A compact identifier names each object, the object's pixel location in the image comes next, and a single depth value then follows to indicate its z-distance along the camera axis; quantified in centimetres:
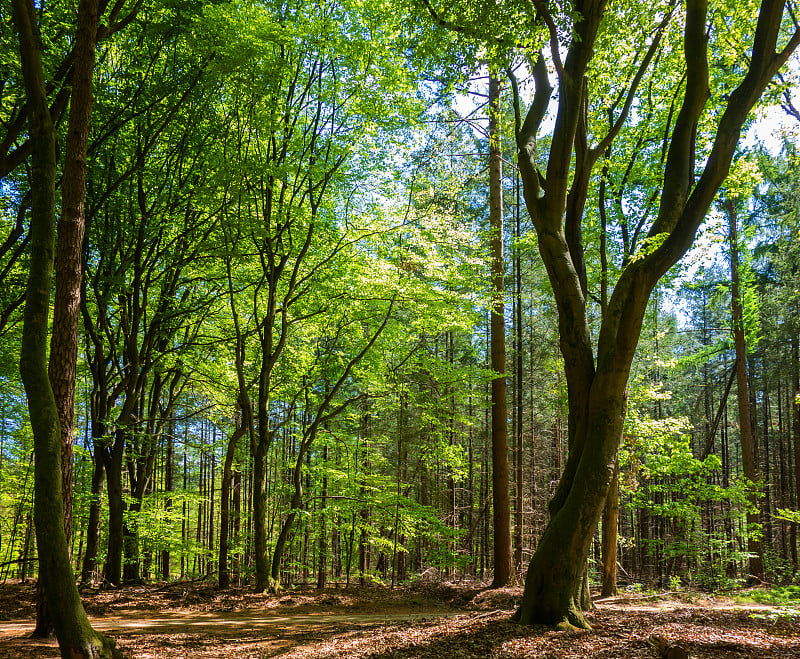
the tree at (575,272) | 554
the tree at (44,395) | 441
